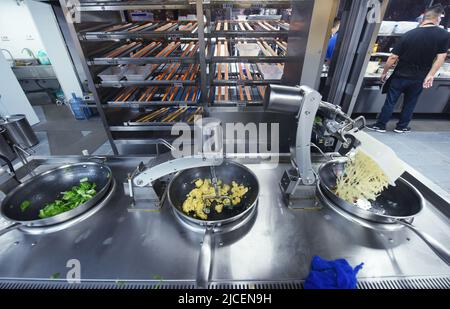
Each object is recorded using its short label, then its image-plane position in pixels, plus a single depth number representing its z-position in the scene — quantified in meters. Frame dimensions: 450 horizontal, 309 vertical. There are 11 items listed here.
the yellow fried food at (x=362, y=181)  1.01
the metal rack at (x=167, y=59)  1.87
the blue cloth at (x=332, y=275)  0.70
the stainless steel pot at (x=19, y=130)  3.19
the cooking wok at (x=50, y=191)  0.92
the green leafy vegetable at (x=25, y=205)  1.00
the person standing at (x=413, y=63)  3.00
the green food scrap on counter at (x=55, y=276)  0.78
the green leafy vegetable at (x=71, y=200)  0.98
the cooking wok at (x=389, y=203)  0.91
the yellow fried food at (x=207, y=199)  1.00
